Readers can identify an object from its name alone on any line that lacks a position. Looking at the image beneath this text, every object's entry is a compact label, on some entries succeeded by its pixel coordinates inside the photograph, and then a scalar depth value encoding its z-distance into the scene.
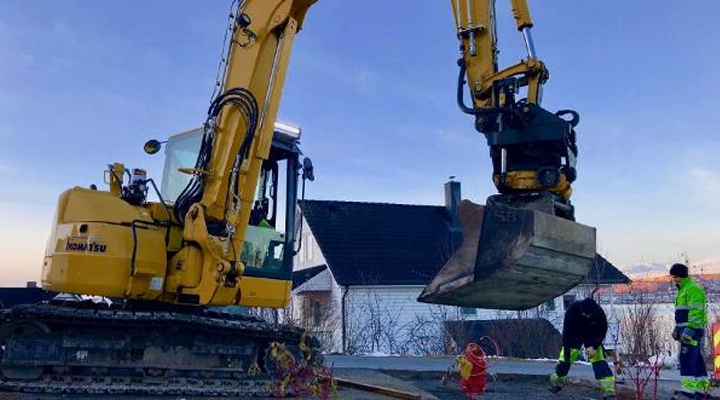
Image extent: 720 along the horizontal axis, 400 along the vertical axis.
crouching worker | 7.58
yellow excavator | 5.30
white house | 18.94
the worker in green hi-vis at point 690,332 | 7.75
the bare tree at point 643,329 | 15.27
